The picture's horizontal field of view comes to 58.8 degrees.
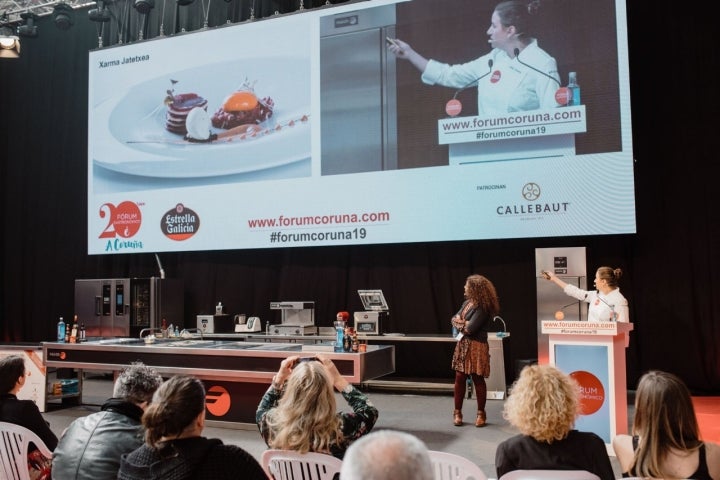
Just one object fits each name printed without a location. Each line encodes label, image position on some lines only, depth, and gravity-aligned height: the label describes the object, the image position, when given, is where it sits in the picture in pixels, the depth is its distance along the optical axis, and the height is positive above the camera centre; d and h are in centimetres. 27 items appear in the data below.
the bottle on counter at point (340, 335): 476 -37
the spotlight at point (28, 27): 796 +328
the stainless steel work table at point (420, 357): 632 -81
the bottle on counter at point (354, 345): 468 -44
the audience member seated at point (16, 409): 282 -53
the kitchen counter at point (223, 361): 472 -59
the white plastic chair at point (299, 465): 217 -62
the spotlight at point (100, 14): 777 +335
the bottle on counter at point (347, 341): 471 -41
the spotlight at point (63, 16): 772 +330
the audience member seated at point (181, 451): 183 -48
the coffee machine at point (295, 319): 717 -39
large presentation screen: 601 +167
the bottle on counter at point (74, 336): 582 -44
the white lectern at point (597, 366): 403 -55
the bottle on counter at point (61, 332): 593 -40
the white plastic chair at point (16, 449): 266 -67
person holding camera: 227 -48
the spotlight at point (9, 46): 738 +283
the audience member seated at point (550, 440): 205 -52
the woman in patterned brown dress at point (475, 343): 506 -48
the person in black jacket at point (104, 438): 220 -53
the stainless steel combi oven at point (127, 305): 801 -22
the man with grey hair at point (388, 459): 114 -32
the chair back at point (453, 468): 210 -61
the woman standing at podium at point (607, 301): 476 -15
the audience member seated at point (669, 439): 189 -48
